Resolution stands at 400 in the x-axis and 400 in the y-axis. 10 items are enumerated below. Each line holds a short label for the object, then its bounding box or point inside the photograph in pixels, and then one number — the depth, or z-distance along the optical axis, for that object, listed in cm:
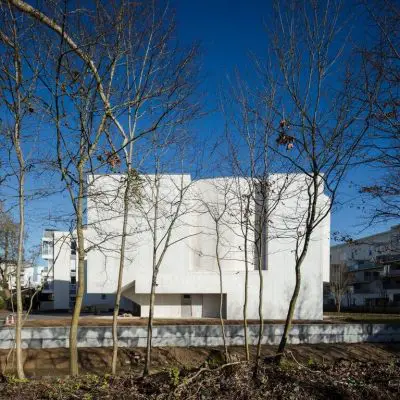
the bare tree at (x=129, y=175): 928
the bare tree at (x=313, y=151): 977
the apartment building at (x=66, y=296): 4953
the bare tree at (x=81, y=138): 825
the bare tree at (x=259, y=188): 1393
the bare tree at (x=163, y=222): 1584
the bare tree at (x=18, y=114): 900
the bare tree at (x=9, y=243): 3072
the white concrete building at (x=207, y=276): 3675
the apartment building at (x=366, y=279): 6294
